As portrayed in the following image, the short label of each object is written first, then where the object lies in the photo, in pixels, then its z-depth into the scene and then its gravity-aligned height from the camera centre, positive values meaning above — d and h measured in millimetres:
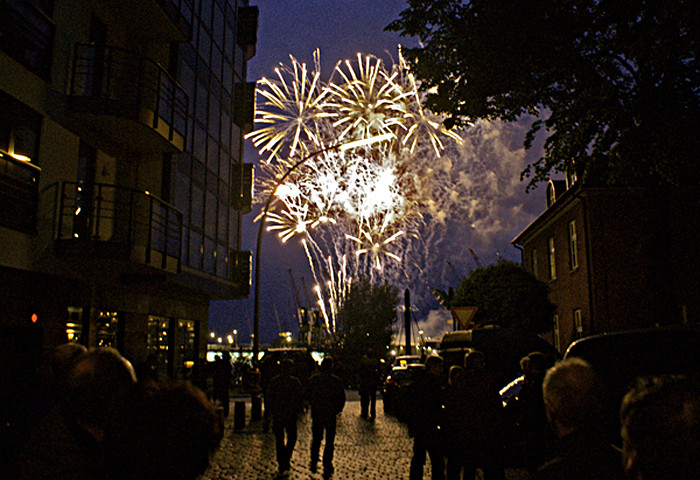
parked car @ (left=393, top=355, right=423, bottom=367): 27998 -1074
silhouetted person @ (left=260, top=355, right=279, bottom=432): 14177 -919
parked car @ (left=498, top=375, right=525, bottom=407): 10150 -870
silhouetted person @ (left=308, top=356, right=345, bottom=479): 9273 -1042
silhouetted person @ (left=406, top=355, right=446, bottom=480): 7398 -1054
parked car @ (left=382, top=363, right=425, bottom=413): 19375 -1623
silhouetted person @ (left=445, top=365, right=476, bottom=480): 6648 -1012
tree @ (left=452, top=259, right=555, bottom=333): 29531 +1998
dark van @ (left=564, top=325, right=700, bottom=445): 4262 -122
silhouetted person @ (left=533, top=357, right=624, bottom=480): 2416 -381
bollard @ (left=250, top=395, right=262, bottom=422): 16469 -1994
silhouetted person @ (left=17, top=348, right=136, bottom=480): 2503 -365
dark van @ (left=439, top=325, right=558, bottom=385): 13531 -209
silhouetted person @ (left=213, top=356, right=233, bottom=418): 17547 -1294
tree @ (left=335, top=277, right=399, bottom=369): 39719 +1180
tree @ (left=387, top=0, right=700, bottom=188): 10641 +5072
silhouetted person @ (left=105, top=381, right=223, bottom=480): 2246 -380
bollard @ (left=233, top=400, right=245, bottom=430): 14625 -1983
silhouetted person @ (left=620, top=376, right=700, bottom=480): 1946 -301
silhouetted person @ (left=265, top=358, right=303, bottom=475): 9031 -1072
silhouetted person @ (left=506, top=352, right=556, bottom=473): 6270 -831
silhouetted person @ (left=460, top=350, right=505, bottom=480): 6539 -929
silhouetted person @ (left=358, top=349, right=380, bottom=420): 17844 -1406
